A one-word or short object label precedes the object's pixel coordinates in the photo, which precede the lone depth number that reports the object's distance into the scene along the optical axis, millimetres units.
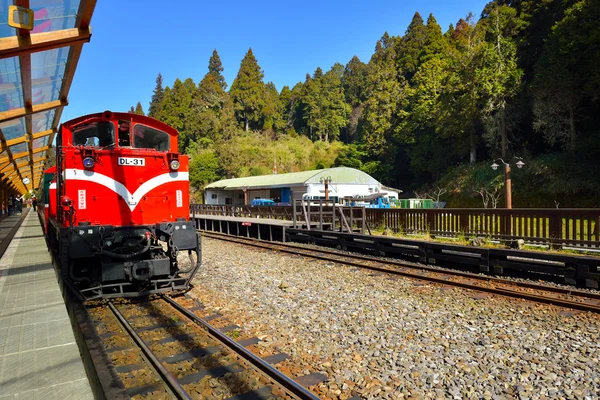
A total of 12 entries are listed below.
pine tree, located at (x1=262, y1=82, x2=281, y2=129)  73688
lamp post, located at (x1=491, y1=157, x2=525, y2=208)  15289
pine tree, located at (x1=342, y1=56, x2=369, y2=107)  81625
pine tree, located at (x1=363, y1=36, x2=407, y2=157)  50188
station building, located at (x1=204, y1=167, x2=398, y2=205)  33625
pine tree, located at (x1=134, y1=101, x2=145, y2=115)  104219
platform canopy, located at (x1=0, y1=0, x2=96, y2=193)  6988
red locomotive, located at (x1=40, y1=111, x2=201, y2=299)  6719
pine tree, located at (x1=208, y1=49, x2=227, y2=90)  85688
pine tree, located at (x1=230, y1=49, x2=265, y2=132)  70812
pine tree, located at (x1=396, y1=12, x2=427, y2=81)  52531
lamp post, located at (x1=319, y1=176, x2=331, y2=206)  17656
